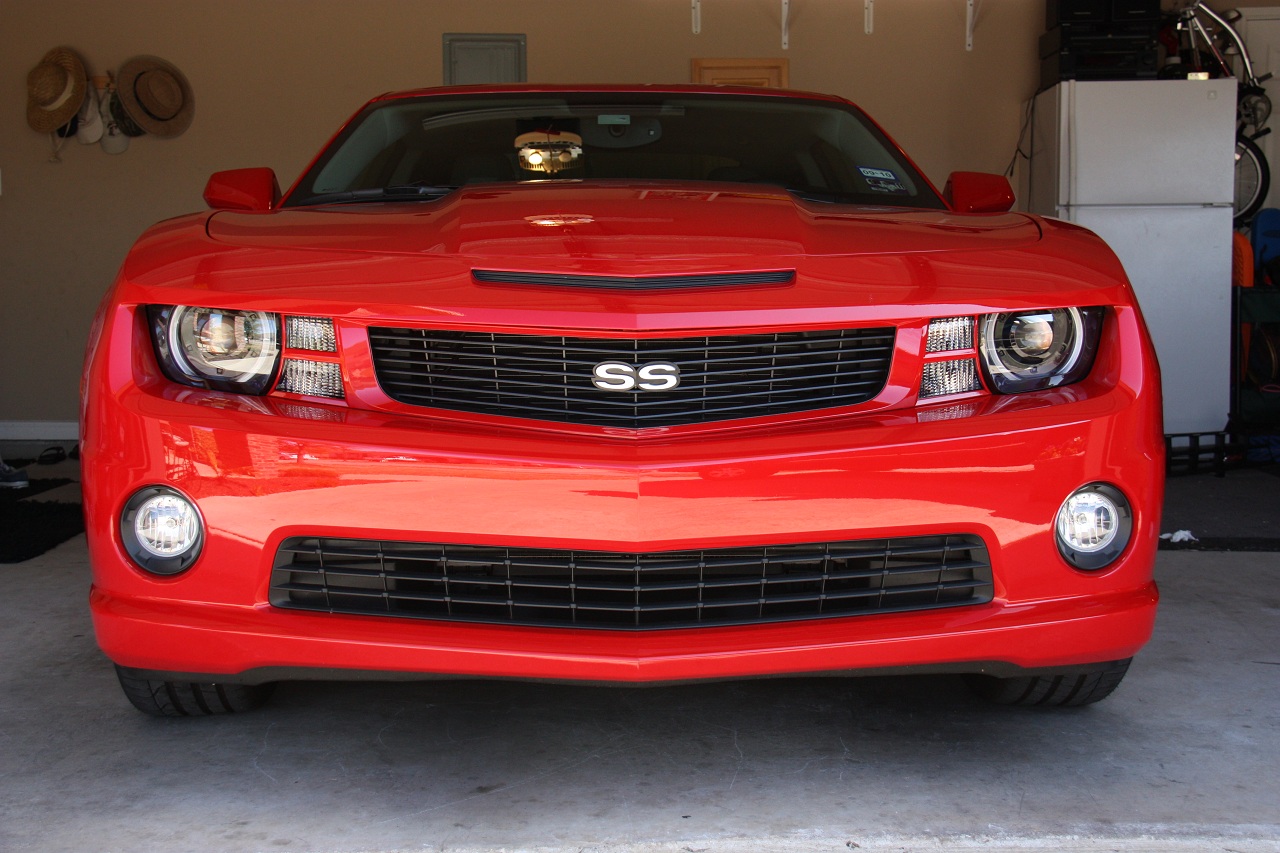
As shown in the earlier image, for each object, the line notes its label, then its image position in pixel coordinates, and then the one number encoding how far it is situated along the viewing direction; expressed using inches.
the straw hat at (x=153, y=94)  260.7
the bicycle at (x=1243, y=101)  263.1
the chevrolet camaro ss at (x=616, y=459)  64.7
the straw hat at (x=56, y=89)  259.0
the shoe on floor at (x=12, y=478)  197.6
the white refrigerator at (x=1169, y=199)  237.0
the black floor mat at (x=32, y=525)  142.8
